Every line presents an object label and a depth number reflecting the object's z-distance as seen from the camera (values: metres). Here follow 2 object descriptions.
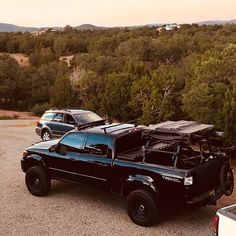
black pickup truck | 7.50
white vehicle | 5.04
